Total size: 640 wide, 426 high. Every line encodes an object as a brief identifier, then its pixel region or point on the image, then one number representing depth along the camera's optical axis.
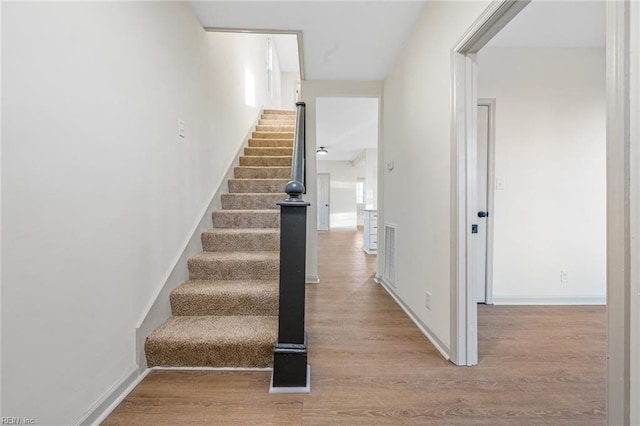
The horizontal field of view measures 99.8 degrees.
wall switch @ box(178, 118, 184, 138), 1.96
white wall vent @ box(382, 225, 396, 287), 2.83
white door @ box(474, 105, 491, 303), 2.63
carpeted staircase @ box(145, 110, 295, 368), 1.56
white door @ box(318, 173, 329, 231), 9.64
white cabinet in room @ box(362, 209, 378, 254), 5.26
